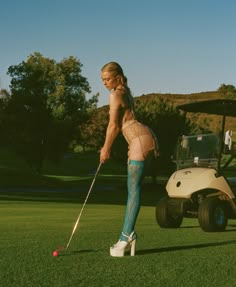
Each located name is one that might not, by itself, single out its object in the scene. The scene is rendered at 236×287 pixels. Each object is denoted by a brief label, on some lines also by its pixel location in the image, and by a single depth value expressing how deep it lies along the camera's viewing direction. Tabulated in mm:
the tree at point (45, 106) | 55062
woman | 6980
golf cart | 10531
